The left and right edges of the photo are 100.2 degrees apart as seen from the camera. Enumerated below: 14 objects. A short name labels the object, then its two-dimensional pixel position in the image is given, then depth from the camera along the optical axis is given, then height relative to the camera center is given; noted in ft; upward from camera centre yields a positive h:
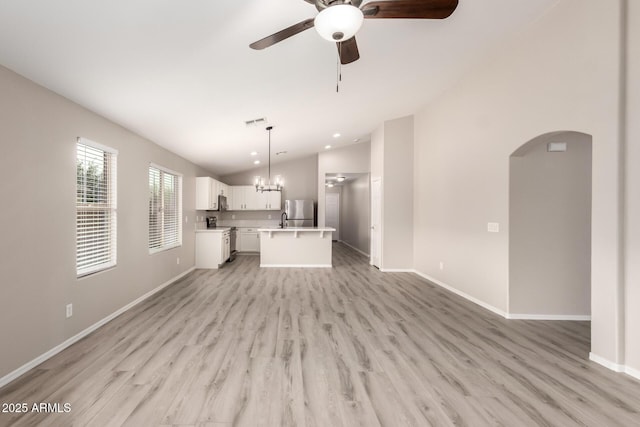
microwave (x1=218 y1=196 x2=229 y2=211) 23.51 +0.71
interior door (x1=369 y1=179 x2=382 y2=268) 20.54 -0.96
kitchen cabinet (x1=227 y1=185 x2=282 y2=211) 27.22 +1.22
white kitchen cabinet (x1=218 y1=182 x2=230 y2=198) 24.30 +1.98
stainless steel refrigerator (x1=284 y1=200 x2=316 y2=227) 26.40 +0.10
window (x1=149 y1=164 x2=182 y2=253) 14.83 +0.13
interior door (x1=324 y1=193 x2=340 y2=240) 40.14 -0.01
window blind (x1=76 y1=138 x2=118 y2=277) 9.50 +0.16
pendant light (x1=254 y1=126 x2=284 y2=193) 18.99 +2.08
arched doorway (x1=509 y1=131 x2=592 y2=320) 10.80 -0.94
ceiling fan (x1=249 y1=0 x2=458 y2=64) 5.10 +4.33
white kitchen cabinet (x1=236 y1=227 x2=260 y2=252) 27.40 -2.98
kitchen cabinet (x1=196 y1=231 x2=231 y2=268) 20.72 -2.94
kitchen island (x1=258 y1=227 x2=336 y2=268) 21.29 -3.03
